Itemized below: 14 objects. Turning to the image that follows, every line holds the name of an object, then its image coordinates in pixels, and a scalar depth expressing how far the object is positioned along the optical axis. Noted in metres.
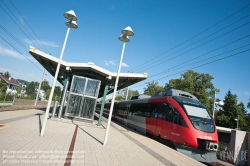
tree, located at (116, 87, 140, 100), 72.22
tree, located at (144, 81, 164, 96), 51.31
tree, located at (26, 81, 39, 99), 124.46
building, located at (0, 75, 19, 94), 63.84
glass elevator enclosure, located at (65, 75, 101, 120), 15.79
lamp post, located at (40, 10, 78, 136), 7.98
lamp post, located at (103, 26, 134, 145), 8.22
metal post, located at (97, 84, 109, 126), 15.63
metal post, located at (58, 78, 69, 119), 15.65
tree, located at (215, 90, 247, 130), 43.44
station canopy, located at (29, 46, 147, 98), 14.07
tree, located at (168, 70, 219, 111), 42.23
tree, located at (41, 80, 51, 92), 134.00
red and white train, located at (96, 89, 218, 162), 9.04
